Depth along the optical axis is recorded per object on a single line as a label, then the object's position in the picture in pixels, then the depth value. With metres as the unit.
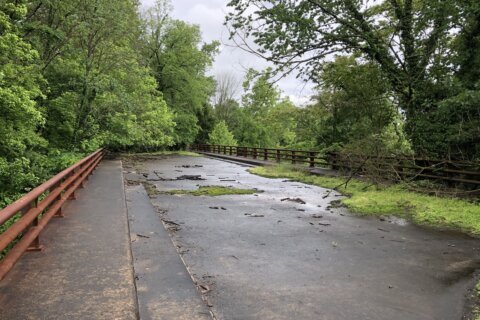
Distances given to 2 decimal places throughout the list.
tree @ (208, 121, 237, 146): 57.30
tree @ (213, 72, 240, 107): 76.50
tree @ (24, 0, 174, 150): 19.20
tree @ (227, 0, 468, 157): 13.33
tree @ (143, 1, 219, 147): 50.62
